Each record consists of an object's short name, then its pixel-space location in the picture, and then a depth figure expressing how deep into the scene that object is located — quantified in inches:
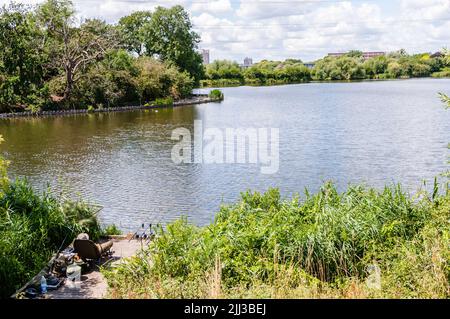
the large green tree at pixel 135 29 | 2474.2
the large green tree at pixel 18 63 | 1678.2
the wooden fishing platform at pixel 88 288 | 337.7
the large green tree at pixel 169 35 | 2428.6
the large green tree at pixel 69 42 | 1833.2
